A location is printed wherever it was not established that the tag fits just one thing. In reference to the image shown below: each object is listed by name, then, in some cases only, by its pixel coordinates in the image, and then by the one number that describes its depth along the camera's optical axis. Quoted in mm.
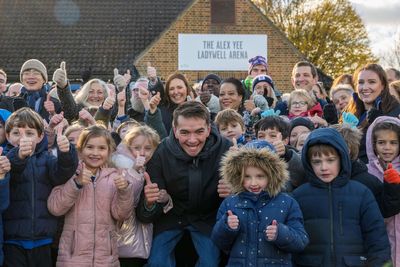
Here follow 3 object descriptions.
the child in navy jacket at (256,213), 4617
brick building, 23266
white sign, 22766
